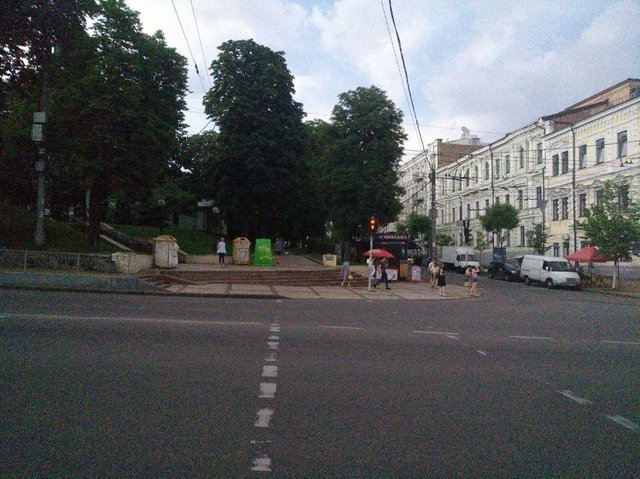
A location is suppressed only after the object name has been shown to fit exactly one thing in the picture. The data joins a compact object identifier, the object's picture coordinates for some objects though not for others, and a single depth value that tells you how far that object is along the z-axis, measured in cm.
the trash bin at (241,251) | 3206
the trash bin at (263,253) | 3222
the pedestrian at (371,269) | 2669
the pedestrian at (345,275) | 2839
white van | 3366
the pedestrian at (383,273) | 2784
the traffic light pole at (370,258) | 2656
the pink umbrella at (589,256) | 3453
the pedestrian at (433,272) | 3038
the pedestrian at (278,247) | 4325
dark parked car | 4098
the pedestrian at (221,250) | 3045
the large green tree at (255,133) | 3434
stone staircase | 2400
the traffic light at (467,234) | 4072
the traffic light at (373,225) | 2602
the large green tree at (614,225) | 3181
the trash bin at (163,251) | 2641
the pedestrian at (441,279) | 2589
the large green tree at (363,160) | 3803
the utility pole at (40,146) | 2209
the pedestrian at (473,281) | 2633
